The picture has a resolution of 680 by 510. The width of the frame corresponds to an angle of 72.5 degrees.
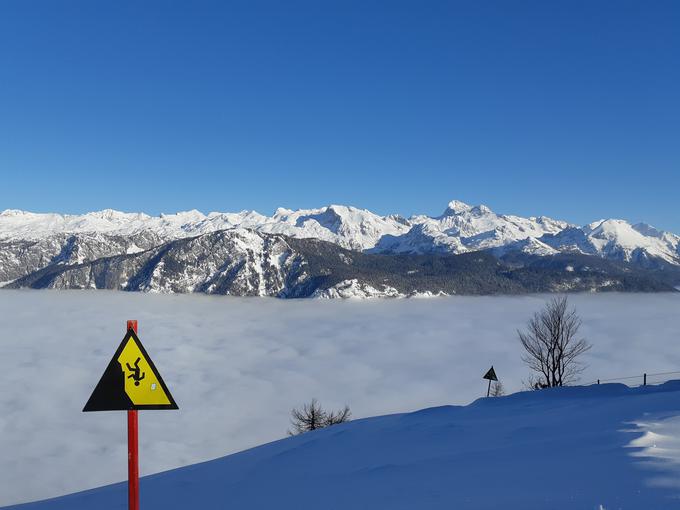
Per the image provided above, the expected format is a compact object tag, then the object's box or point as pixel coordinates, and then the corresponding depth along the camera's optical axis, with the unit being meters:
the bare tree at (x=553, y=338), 45.44
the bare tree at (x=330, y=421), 57.21
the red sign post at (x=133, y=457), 6.15
